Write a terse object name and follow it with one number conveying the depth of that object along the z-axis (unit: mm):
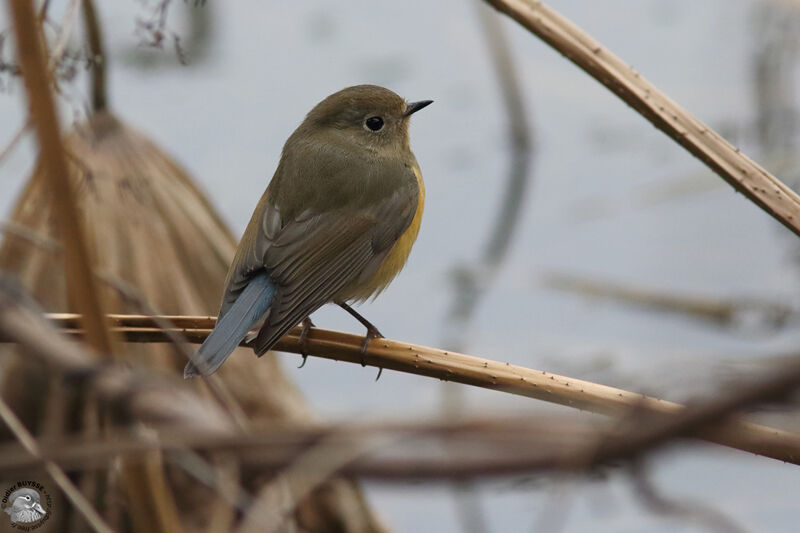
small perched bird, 5480
